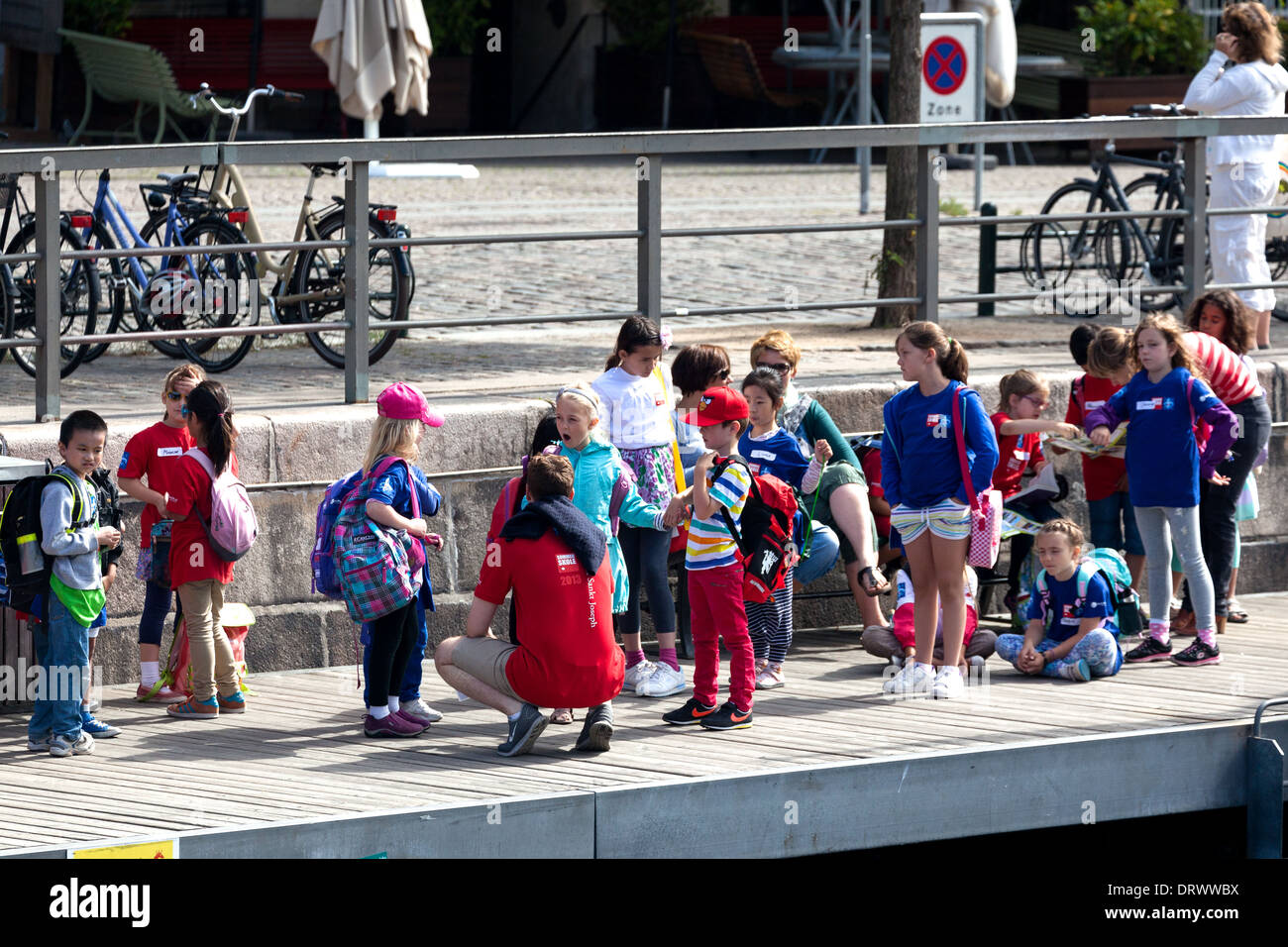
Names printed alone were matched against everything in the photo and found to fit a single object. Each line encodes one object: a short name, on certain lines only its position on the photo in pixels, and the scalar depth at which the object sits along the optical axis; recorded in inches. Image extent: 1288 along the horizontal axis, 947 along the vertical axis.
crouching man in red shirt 565.6
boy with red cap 601.9
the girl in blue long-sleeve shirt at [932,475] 624.7
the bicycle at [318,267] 789.9
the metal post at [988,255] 968.3
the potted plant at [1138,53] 1627.7
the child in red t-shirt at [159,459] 619.5
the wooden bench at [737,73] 1688.0
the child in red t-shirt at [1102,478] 737.6
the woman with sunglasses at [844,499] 690.2
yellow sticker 470.9
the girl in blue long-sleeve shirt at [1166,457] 673.6
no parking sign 1034.1
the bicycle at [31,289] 740.0
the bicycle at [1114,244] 960.3
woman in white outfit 889.5
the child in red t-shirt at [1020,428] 717.9
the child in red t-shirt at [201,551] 605.6
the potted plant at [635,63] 1759.4
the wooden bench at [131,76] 1418.6
